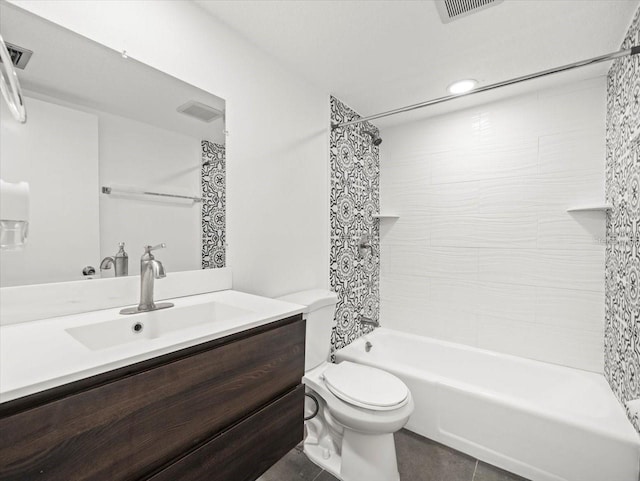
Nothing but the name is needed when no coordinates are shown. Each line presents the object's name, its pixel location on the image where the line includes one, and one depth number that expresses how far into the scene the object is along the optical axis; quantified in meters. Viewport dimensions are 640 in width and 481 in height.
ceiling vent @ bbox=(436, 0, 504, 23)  1.30
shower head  2.41
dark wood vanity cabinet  0.54
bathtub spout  2.32
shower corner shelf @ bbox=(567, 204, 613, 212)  1.78
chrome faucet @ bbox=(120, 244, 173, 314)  1.06
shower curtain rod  1.25
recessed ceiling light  2.00
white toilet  1.40
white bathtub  1.39
